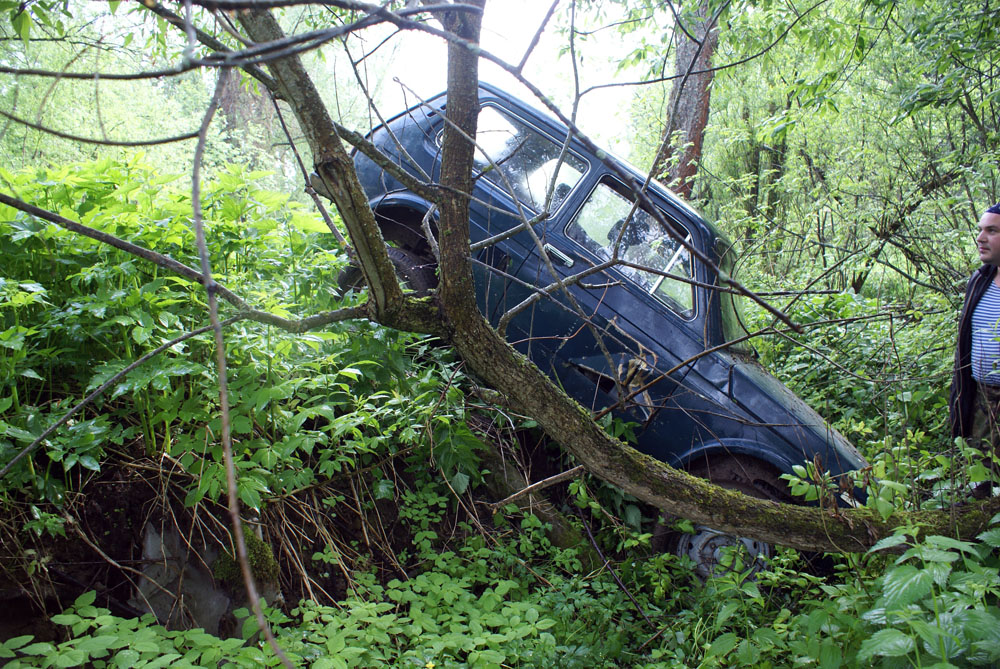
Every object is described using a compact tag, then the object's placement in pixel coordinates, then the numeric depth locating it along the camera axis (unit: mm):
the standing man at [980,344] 3365
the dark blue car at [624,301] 3664
